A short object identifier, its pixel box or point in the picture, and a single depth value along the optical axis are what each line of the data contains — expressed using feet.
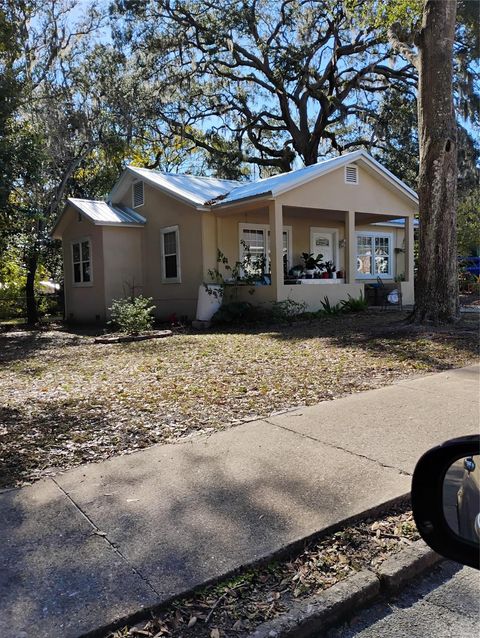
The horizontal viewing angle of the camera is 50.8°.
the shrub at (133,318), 39.75
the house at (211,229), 47.55
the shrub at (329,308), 47.26
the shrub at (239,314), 45.27
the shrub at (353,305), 49.11
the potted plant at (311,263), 54.13
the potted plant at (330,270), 53.98
